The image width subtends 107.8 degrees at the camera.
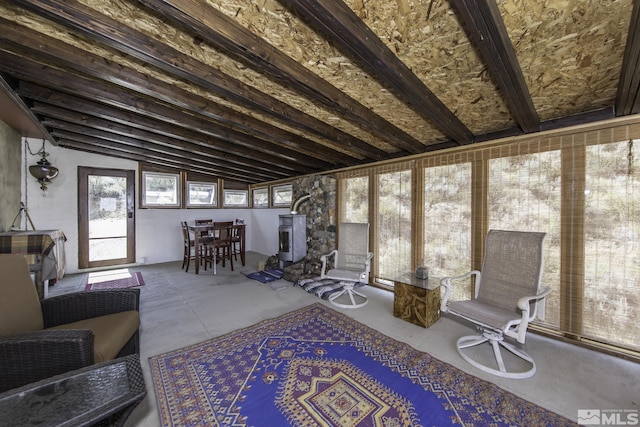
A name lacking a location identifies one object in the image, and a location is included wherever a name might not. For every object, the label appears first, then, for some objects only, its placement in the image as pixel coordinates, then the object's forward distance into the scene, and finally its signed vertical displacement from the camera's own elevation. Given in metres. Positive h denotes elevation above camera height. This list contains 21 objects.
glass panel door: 5.04 -0.14
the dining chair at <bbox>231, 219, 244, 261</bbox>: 5.63 -0.62
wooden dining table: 4.93 -0.40
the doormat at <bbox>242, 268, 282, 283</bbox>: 4.54 -1.30
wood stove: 5.01 -0.57
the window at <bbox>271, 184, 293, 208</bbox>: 6.43 +0.48
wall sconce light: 4.16 +0.74
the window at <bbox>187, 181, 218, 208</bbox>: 6.54 +0.50
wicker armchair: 1.30 -0.79
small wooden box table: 2.71 -1.06
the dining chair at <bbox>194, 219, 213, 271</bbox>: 5.17 -0.63
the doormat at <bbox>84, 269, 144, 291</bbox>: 4.11 -1.30
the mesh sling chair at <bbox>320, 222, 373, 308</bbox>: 3.33 -0.76
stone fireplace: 4.72 -0.25
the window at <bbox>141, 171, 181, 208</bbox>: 5.80 +0.56
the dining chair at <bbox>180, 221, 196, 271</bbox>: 5.17 -0.72
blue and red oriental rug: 1.52 -1.33
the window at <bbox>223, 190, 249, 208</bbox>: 7.26 +0.43
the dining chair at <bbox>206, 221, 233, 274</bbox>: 5.10 -0.63
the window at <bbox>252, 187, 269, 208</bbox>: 7.18 +0.46
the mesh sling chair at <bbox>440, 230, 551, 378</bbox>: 1.95 -0.79
